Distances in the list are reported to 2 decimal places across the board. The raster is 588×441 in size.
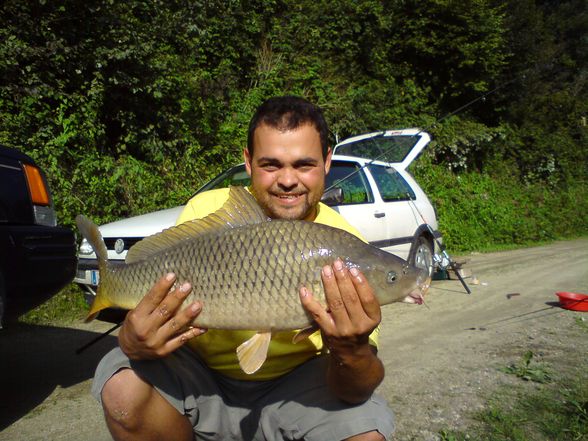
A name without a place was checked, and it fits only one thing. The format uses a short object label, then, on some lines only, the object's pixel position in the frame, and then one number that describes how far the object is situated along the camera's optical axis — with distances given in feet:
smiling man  5.39
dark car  8.48
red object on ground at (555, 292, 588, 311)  16.31
